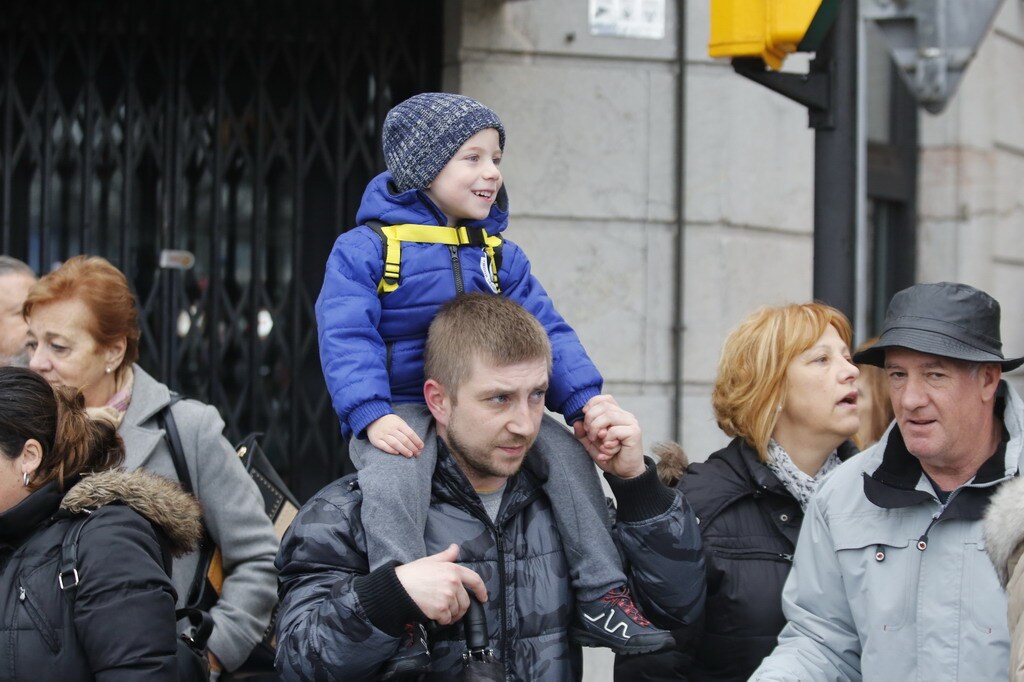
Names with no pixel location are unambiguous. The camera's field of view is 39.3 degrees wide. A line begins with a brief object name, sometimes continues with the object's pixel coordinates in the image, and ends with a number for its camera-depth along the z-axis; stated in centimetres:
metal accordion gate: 663
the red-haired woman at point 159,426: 427
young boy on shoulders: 323
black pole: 507
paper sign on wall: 711
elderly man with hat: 331
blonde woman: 404
